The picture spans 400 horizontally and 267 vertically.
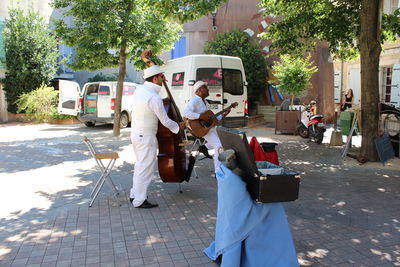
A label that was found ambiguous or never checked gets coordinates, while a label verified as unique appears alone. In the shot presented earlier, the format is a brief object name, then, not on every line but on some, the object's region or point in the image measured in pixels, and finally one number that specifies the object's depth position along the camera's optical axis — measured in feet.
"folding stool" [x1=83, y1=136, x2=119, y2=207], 16.99
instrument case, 10.02
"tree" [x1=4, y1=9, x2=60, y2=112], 59.36
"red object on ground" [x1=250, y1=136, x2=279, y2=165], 12.27
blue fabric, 10.32
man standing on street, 16.39
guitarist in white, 20.16
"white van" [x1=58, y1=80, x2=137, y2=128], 48.14
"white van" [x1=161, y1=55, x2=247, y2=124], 37.55
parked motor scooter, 36.01
